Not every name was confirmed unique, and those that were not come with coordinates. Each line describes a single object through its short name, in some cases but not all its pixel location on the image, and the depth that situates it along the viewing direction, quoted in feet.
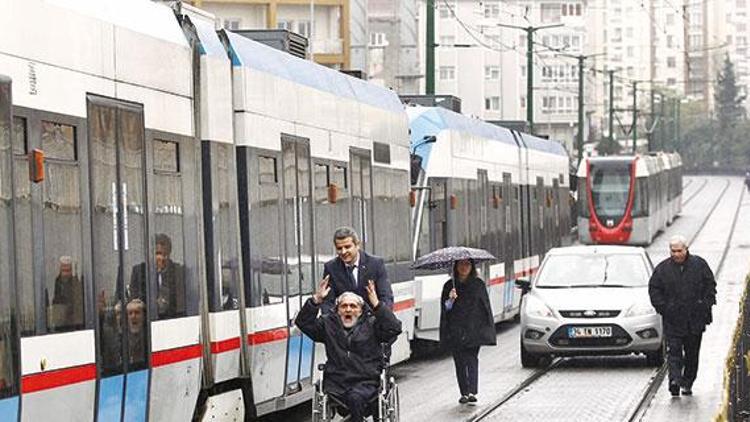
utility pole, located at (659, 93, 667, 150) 484.17
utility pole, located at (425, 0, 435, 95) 142.31
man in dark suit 46.52
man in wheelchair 43.88
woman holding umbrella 69.21
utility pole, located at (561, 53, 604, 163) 267.68
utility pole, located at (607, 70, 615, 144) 322.79
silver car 83.35
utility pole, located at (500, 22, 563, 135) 205.77
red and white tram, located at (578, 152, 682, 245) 225.56
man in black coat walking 68.49
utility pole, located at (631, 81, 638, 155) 355.97
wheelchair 43.93
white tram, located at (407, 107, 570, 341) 90.27
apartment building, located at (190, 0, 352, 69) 272.31
